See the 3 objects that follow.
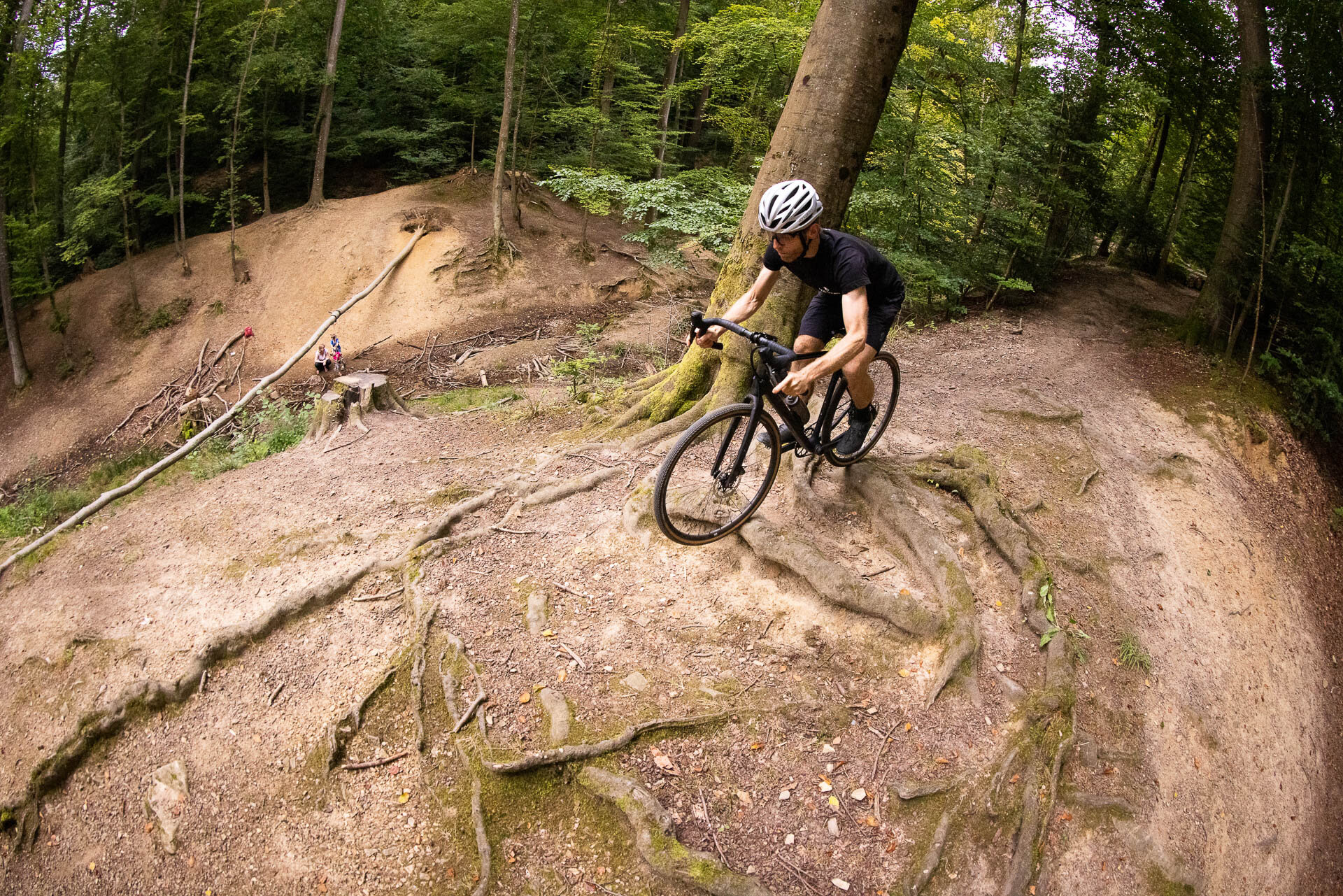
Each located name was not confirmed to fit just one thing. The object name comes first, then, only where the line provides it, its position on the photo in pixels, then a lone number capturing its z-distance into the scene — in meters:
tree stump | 8.72
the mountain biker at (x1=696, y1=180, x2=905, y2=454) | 3.60
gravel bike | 3.99
